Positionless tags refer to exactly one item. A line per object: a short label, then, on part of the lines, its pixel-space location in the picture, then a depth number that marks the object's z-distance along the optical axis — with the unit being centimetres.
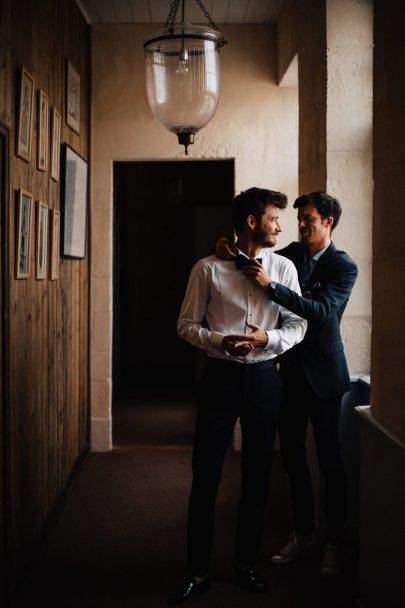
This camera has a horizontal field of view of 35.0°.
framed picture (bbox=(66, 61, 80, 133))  373
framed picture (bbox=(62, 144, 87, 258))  360
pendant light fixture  238
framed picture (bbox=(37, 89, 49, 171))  292
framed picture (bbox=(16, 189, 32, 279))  259
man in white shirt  239
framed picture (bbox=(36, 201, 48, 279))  292
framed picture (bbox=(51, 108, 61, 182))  325
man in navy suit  270
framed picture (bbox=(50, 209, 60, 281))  326
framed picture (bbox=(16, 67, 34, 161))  257
